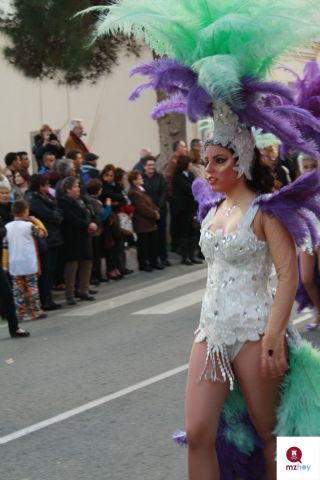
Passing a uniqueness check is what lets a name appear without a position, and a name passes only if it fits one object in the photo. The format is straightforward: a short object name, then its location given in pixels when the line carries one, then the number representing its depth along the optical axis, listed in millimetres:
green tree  17766
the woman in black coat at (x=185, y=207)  16250
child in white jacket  12117
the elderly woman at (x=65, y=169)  14008
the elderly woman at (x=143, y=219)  15727
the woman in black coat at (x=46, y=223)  13008
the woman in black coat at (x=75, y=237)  13430
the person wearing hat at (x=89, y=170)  15471
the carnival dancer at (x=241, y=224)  4520
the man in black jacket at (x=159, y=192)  16234
